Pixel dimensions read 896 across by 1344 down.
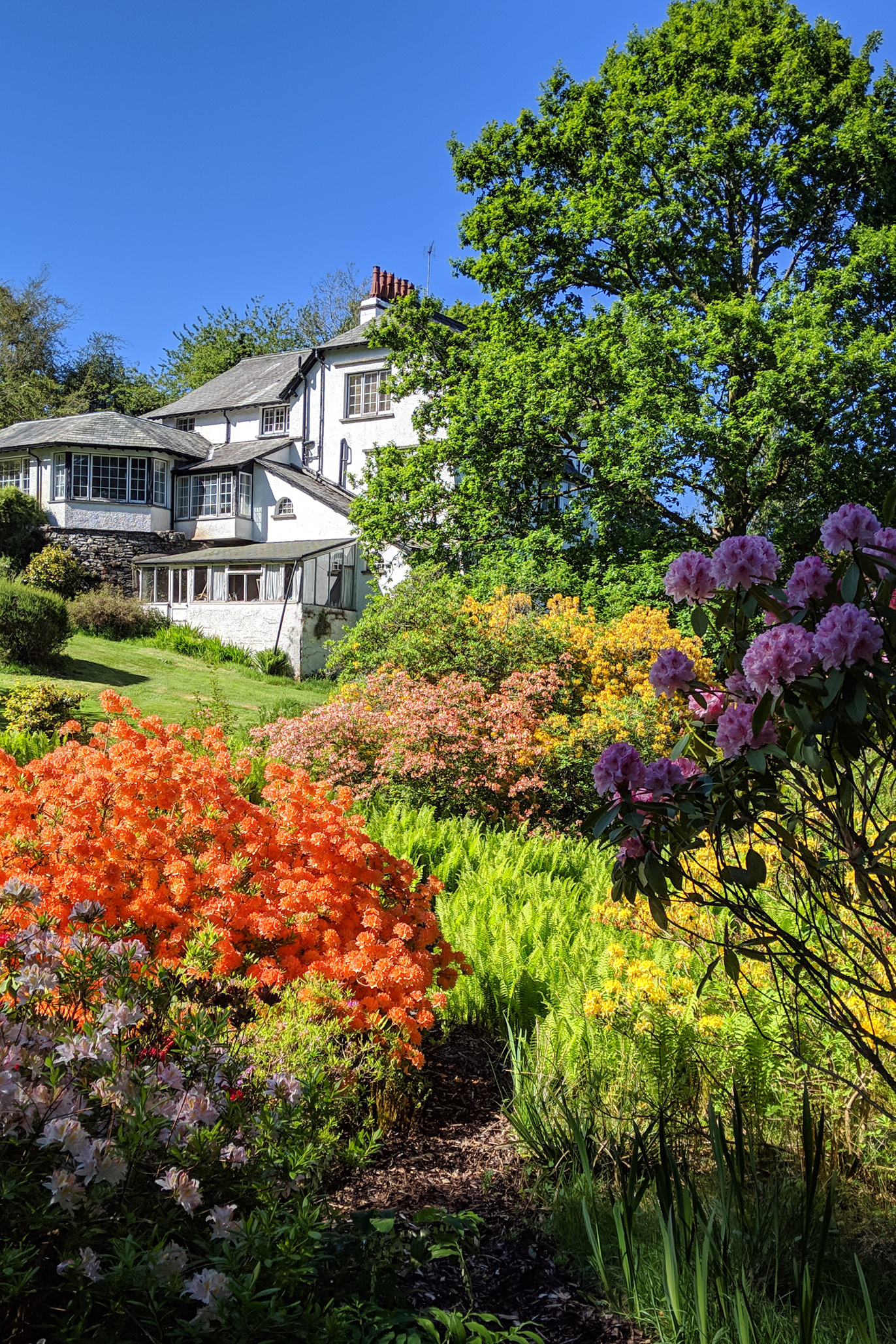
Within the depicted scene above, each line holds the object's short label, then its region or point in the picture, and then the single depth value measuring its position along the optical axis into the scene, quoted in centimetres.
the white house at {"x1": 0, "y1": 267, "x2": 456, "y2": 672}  2634
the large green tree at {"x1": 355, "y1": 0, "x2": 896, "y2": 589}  1548
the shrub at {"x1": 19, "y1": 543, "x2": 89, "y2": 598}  2636
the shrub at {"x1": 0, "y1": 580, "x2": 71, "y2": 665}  1669
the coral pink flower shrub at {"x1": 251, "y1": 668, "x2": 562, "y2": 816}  962
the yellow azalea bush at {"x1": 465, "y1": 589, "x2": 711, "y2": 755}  980
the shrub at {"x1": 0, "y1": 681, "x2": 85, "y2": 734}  1196
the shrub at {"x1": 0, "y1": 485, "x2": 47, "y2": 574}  2827
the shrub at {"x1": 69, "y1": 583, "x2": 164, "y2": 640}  2489
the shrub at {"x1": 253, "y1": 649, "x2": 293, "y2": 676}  2441
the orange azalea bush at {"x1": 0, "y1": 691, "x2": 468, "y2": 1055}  376
